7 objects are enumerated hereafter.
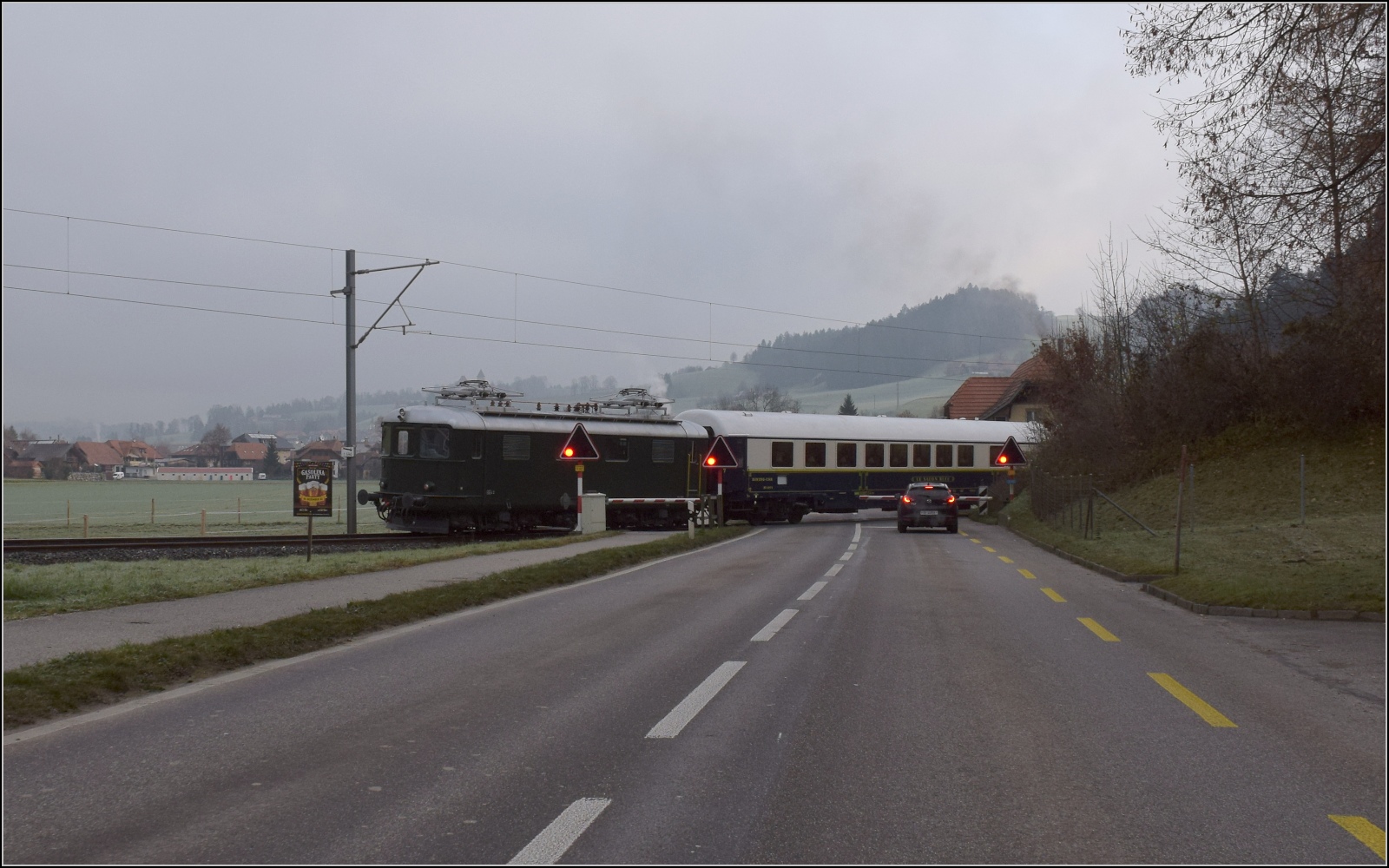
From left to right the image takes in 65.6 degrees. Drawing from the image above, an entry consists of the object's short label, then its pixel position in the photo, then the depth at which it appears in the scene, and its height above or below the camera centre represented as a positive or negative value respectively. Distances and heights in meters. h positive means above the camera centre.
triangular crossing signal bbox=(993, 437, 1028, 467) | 36.69 -0.23
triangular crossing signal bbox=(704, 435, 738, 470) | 27.83 -0.21
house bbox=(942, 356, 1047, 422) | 67.77 +3.64
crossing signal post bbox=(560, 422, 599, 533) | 25.19 -0.01
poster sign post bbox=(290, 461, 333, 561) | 19.80 -0.78
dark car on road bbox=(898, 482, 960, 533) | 33.50 -1.92
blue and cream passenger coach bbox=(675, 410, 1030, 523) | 38.78 -0.42
